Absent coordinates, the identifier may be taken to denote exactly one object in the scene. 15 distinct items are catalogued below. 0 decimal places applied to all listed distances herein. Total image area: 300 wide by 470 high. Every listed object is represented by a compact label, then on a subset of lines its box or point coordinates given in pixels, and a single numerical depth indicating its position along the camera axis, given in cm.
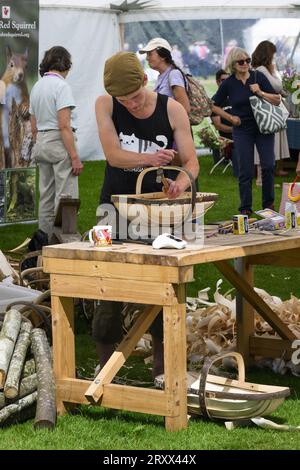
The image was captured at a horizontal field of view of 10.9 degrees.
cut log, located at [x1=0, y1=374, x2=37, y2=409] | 674
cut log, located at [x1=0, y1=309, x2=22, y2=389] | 681
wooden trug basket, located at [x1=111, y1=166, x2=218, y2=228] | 686
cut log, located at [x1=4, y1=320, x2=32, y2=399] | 668
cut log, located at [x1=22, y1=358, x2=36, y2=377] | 706
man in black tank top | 726
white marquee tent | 2510
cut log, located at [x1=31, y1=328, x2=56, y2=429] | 662
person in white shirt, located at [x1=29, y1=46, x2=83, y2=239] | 1257
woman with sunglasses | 1522
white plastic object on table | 656
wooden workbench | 641
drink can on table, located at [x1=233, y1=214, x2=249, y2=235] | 733
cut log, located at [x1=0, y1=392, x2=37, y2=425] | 669
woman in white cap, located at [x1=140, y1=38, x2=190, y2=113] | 1185
